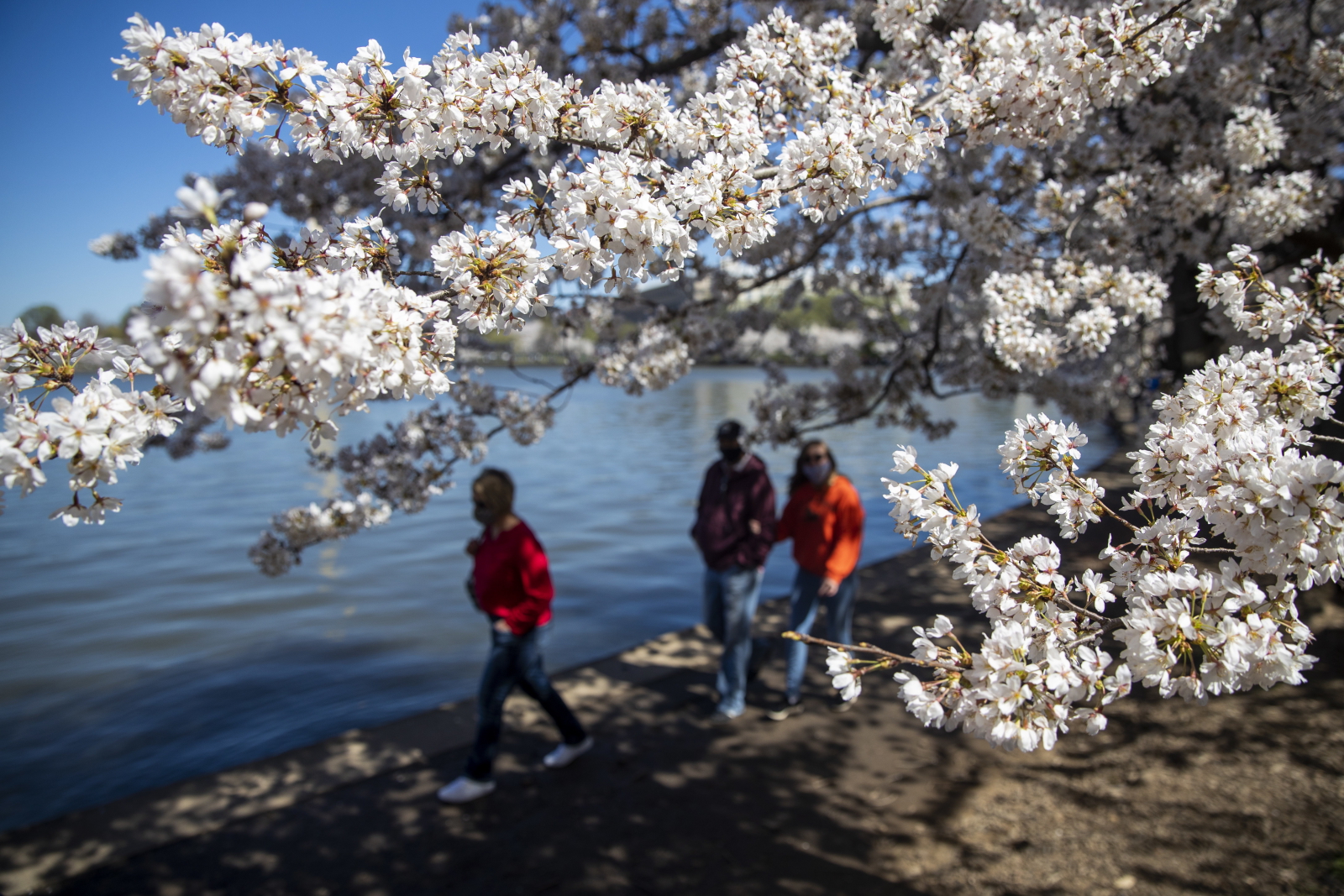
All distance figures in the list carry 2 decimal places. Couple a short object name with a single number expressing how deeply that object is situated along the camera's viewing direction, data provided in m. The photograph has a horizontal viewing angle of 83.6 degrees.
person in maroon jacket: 5.82
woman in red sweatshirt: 4.94
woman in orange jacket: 5.81
